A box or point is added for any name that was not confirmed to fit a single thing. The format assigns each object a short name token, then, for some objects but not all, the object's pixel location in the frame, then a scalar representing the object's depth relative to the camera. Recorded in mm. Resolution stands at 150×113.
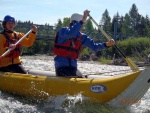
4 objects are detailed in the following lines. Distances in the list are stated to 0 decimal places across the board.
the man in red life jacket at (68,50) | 5832
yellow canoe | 5086
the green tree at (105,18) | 82188
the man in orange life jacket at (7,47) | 6594
